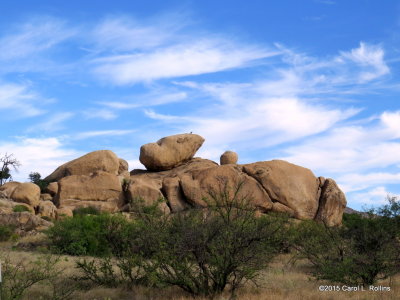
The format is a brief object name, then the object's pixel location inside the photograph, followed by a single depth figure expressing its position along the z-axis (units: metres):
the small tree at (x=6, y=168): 61.00
